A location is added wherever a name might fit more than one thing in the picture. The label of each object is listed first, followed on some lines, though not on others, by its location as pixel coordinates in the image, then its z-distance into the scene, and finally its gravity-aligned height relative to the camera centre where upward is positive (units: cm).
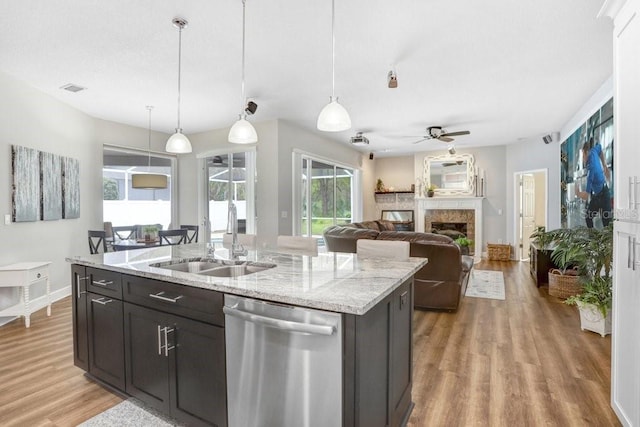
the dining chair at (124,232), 577 -41
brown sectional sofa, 382 -73
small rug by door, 484 -124
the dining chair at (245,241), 337 -33
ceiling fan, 595 +134
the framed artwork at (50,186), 428 +30
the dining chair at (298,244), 314 -35
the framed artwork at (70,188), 468 +30
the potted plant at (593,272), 327 -68
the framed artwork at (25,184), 388 +30
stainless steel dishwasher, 139 -70
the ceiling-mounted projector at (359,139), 641 +133
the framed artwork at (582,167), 378 +59
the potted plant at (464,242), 668 -70
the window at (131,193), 575 +30
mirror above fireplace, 836 +88
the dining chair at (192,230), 598 -38
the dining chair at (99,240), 462 -44
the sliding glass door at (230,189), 595 +37
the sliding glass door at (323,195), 654 +30
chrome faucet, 250 -20
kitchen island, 141 -68
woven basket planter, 450 -105
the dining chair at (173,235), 493 -41
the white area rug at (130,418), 202 -130
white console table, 354 -76
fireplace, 822 -13
